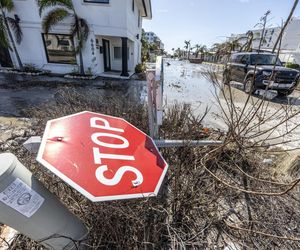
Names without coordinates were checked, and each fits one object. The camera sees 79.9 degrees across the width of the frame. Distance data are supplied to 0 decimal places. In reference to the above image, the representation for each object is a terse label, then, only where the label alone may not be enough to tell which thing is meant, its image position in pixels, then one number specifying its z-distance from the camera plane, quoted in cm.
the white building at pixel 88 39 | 962
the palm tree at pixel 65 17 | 887
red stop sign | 84
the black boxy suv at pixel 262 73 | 785
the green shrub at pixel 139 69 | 1395
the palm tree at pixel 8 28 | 930
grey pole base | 86
